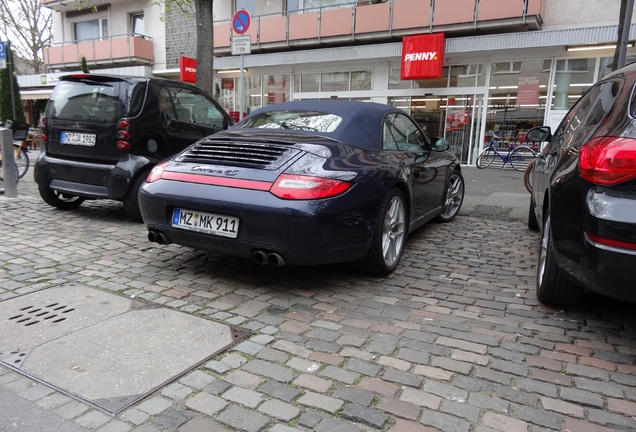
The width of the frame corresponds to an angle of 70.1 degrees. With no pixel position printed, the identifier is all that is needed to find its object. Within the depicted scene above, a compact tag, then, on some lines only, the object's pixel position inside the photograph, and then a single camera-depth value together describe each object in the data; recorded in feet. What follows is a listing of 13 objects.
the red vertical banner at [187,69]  50.16
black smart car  16.78
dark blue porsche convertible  10.23
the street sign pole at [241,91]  24.35
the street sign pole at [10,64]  37.95
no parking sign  24.56
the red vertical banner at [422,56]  45.91
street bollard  21.99
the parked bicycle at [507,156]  45.01
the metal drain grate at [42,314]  9.41
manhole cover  7.29
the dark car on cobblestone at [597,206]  7.59
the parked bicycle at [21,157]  29.11
